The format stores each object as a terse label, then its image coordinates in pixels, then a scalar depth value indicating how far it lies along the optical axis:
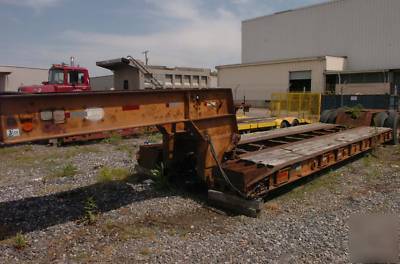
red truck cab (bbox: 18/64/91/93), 15.53
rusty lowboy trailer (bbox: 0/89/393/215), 4.41
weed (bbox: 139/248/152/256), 4.43
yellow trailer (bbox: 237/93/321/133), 13.14
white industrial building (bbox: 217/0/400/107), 31.73
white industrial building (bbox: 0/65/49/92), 45.53
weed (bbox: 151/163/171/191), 6.94
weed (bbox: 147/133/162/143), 13.07
